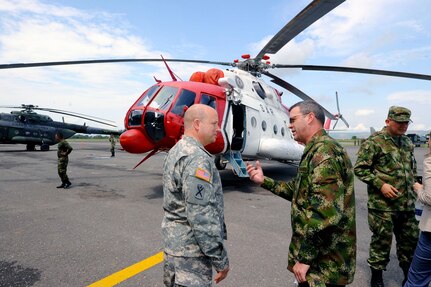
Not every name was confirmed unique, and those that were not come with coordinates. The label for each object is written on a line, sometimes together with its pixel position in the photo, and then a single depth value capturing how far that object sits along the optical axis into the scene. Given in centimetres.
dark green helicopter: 2169
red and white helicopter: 678
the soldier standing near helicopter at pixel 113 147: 2078
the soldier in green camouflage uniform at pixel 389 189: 315
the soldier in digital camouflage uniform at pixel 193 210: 183
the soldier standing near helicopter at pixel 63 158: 841
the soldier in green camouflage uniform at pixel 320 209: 187
